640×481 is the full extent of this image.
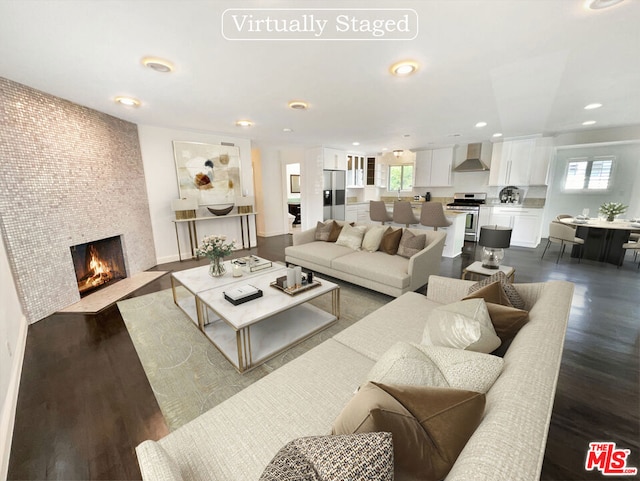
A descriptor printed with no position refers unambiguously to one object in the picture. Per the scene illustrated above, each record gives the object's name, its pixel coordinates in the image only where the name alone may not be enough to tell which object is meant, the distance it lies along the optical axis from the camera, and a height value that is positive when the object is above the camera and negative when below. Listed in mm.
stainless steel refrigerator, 6598 -160
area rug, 1711 -1357
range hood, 6184 +585
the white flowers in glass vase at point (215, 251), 2762 -665
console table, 4773 -646
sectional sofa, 601 -951
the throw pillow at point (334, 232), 4168 -714
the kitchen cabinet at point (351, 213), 7160 -703
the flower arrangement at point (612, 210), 4488 -450
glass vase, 2826 -874
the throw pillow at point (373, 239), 3646 -729
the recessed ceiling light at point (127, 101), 2903 +1028
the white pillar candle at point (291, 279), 2443 -853
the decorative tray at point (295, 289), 2386 -946
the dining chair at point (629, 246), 3996 -964
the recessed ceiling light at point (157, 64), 2039 +1019
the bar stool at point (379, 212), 5684 -546
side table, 2518 -848
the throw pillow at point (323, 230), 4227 -699
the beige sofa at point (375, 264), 2887 -957
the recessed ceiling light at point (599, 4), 1448 +1021
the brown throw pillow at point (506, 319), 1238 -644
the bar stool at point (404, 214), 5215 -549
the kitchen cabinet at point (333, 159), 6383 +746
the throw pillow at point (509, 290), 1532 -629
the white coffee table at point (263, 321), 1999 -1318
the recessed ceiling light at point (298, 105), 3102 +1020
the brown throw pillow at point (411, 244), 3270 -724
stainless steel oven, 6121 -517
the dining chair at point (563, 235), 4340 -861
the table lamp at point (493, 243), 2506 -562
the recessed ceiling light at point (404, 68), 2129 +1007
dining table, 4215 -899
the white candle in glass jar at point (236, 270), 2848 -906
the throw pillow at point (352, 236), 3809 -733
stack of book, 2191 -917
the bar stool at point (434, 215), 4641 -526
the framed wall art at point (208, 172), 4609 +334
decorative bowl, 5052 -403
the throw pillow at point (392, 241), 3459 -730
